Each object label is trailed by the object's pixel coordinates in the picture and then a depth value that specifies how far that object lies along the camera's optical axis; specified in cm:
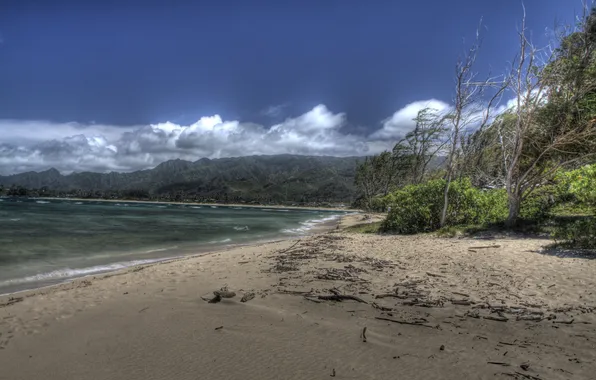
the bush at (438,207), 1703
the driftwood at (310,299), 623
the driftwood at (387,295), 625
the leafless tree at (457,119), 1708
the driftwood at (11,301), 737
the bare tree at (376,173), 6049
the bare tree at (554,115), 1421
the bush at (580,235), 900
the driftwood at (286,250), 1286
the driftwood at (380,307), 563
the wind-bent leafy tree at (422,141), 3017
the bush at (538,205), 1459
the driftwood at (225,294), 668
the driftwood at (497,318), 498
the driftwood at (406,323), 494
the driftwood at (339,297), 624
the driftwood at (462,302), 571
